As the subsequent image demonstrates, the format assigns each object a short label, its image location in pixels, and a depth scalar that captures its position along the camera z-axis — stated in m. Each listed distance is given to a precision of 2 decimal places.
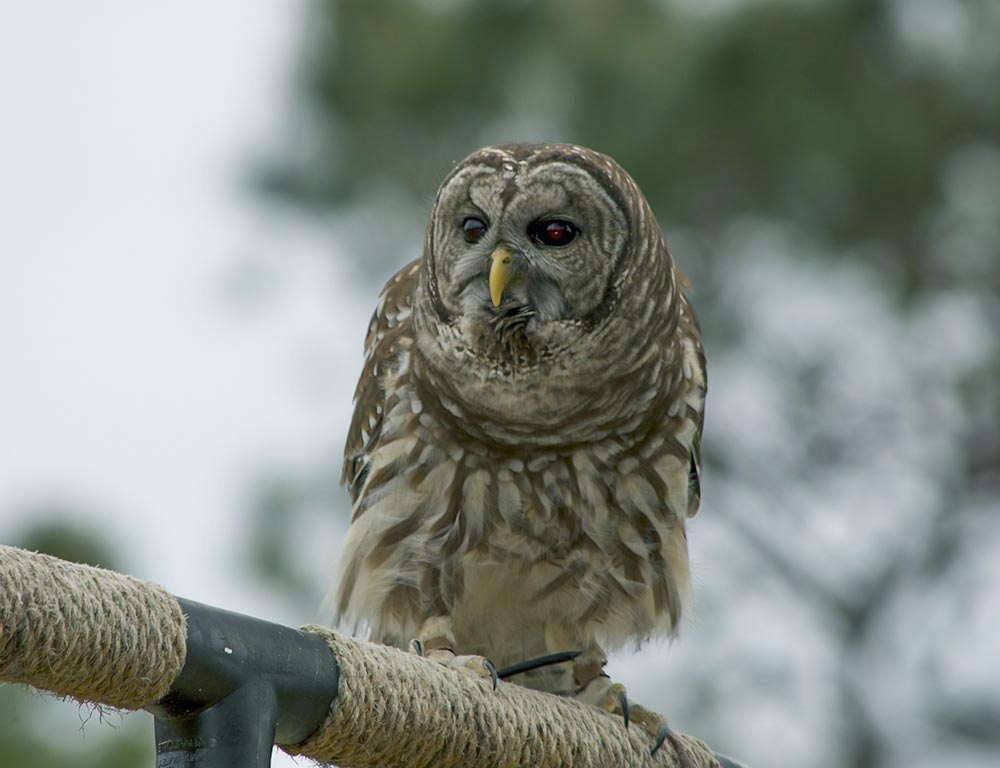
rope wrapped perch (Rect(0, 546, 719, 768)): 9.24
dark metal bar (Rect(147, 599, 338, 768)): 9.28
